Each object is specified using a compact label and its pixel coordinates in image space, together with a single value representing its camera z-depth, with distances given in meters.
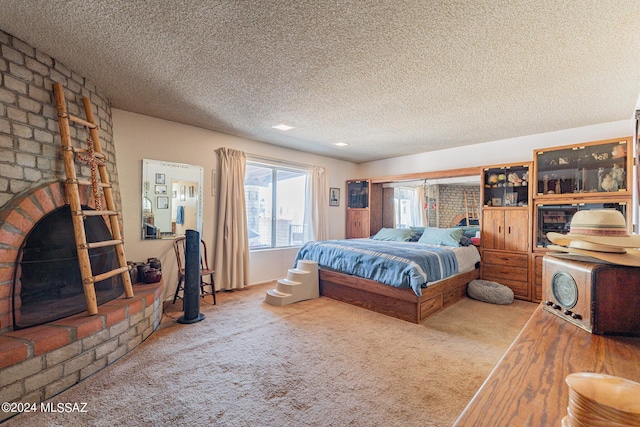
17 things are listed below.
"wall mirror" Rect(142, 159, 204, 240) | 3.68
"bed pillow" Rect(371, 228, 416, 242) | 5.09
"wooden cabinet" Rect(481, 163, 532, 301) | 4.07
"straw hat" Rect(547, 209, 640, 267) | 0.95
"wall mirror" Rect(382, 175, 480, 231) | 4.86
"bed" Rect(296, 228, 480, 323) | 3.22
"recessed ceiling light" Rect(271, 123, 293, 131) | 3.97
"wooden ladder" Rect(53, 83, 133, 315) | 2.23
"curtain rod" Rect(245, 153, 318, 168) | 4.78
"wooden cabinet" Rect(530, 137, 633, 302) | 3.43
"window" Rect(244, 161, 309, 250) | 4.95
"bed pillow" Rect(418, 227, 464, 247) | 4.43
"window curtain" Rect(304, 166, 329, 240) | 5.67
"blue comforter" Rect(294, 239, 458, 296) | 3.20
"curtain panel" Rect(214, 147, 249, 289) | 4.33
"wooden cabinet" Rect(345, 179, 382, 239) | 6.04
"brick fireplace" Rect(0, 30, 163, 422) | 1.80
